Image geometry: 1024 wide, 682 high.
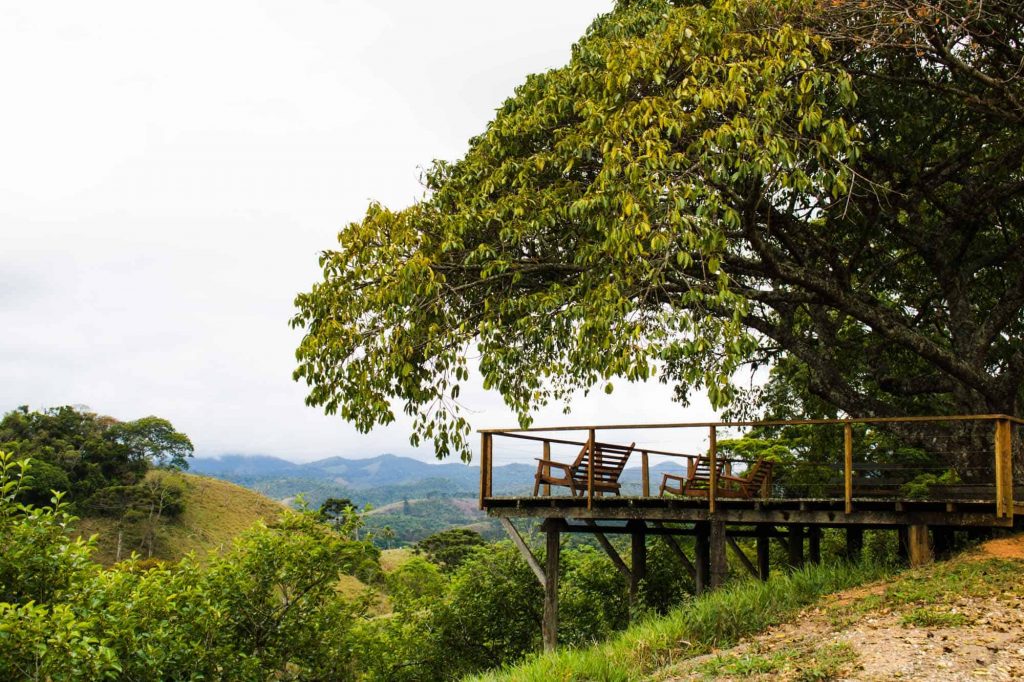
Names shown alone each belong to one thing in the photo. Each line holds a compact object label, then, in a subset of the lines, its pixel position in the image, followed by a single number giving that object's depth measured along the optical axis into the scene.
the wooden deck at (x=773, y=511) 11.68
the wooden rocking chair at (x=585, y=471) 14.23
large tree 10.33
